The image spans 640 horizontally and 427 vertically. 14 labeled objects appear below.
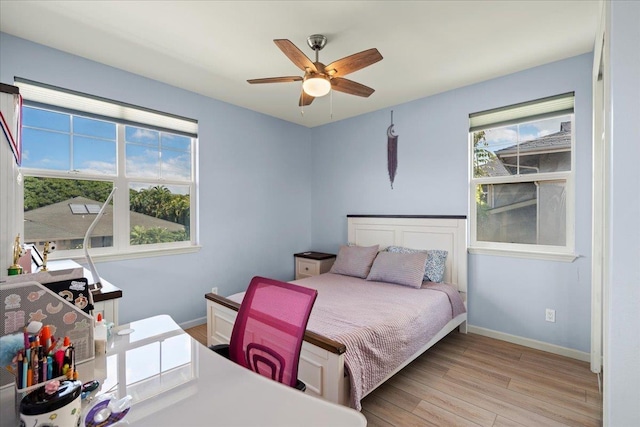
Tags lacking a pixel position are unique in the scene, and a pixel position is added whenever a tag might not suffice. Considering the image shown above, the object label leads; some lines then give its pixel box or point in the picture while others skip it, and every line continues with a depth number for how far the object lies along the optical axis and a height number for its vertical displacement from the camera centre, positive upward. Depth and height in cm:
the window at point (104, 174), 258 +37
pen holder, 69 -45
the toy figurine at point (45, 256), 165 -24
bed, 180 -80
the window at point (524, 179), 282 +30
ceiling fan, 196 +100
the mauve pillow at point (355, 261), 357 -61
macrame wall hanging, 389 +74
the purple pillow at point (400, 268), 312 -62
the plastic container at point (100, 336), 116 -49
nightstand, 423 -75
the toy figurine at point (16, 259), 129 -21
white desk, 82 -56
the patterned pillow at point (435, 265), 327 -60
